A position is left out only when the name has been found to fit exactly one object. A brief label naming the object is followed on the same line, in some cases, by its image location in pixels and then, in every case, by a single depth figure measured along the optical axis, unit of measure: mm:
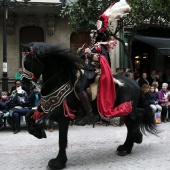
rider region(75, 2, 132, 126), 5891
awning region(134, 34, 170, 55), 14620
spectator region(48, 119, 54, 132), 9422
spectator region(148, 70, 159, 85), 13958
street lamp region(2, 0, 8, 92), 10746
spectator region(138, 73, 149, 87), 12673
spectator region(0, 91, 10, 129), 9753
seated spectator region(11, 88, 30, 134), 9406
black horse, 5441
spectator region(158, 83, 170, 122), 11445
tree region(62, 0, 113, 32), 12086
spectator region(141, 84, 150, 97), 10977
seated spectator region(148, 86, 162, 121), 11172
